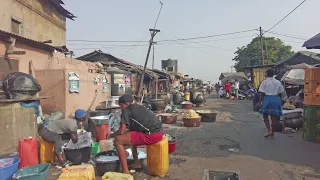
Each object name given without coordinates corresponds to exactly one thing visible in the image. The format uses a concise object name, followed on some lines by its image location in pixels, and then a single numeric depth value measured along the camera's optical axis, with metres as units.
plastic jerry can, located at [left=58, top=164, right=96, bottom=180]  3.75
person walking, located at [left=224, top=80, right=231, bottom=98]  26.59
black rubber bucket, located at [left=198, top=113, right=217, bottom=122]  10.88
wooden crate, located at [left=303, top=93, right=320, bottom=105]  6.57
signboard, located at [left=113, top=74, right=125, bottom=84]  13.41
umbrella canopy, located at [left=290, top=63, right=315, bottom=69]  12.61
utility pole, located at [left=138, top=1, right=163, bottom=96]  17.82
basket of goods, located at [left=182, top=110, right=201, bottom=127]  9.64
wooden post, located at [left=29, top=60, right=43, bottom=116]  9.43
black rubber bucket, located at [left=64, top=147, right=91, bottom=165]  5.22
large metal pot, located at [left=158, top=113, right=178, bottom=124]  10.69
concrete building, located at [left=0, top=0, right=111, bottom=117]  8.48
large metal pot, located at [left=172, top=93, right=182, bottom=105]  18.47
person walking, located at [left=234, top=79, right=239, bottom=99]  25.27
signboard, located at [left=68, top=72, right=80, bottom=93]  9.26
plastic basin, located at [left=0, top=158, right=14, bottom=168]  4.32
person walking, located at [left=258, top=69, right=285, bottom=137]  7.18
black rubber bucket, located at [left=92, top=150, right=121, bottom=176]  4.67
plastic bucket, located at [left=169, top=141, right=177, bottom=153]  5.89
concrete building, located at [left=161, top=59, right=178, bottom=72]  35.72
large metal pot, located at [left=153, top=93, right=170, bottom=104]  15.99
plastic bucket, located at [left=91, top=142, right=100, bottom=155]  6.04
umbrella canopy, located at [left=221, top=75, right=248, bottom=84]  30.38
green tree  41.82
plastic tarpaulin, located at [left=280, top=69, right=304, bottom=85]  14.54
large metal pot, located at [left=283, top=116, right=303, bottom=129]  8.24
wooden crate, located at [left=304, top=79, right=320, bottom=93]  6.63
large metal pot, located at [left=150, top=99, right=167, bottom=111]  13.70
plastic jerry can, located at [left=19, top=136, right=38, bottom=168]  5.06
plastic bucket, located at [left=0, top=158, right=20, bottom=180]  4.11
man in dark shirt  4.56
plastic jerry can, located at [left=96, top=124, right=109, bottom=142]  7.32
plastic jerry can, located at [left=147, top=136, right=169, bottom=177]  4.61
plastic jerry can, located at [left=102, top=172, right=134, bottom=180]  3.78
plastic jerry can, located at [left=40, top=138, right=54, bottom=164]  5.44
